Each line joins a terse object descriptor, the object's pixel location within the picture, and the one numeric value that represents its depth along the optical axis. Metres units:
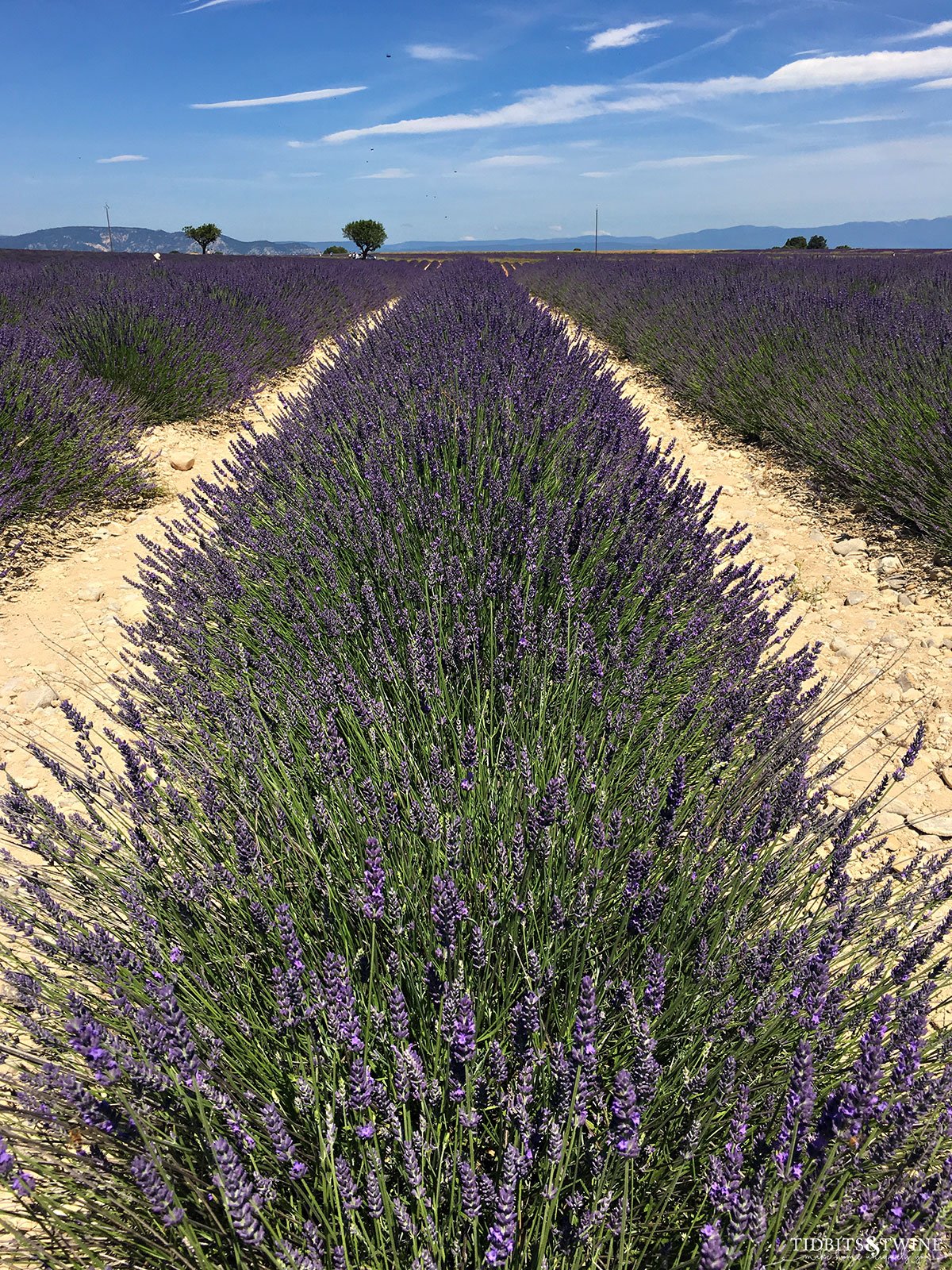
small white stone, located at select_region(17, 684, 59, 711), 2.71
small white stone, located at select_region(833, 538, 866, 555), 4.15
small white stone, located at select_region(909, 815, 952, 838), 2.12
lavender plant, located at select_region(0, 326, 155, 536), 4.28
